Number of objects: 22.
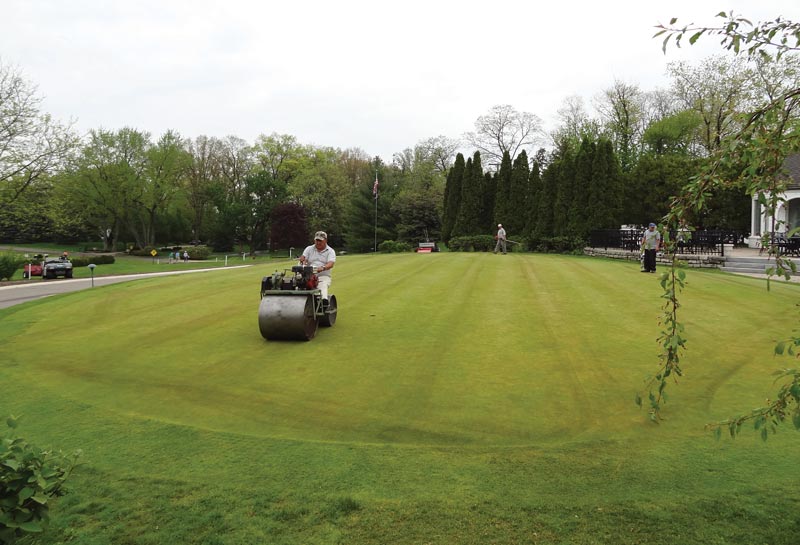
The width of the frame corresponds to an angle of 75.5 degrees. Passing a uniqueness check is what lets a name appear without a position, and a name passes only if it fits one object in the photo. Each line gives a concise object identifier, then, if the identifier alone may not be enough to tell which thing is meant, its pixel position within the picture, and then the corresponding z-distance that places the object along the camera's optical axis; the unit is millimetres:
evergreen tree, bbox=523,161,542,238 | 37406
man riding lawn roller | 10212
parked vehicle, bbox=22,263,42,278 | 29745
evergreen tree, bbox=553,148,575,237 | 33969
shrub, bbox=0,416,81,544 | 2844
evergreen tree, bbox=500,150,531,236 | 39219
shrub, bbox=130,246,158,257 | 63312
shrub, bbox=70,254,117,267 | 39625
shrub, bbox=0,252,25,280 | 27156
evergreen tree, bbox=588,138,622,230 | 31578
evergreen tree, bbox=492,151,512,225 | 40094
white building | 30516
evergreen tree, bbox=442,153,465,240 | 45438
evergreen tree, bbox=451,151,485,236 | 42656
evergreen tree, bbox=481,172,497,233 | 42969
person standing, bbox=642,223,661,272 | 17891
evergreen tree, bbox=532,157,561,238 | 35844
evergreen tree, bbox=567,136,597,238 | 32625
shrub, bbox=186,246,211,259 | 57406
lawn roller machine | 9234
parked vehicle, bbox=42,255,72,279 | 28984
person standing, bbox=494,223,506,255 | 29000
